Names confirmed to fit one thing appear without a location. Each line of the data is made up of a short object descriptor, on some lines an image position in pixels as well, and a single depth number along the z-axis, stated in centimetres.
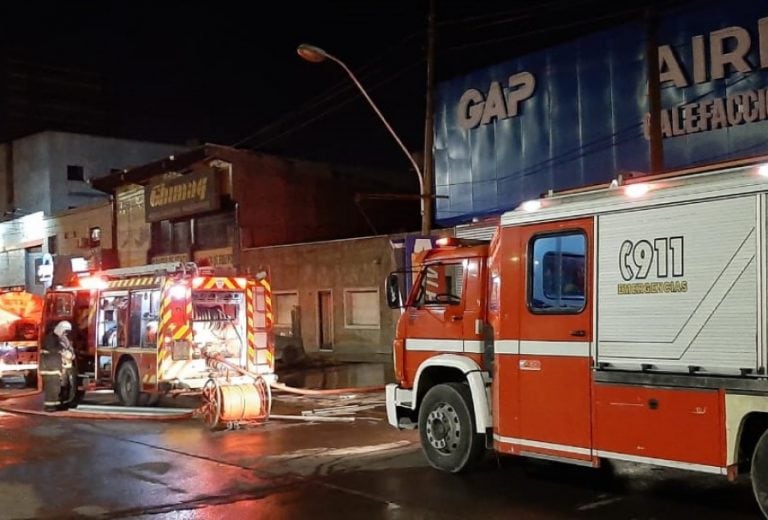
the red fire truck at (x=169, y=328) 1418
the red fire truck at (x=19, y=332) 1942
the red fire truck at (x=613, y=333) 636
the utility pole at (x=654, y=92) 1305
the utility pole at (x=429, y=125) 1698
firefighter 1508
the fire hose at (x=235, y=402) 1209
